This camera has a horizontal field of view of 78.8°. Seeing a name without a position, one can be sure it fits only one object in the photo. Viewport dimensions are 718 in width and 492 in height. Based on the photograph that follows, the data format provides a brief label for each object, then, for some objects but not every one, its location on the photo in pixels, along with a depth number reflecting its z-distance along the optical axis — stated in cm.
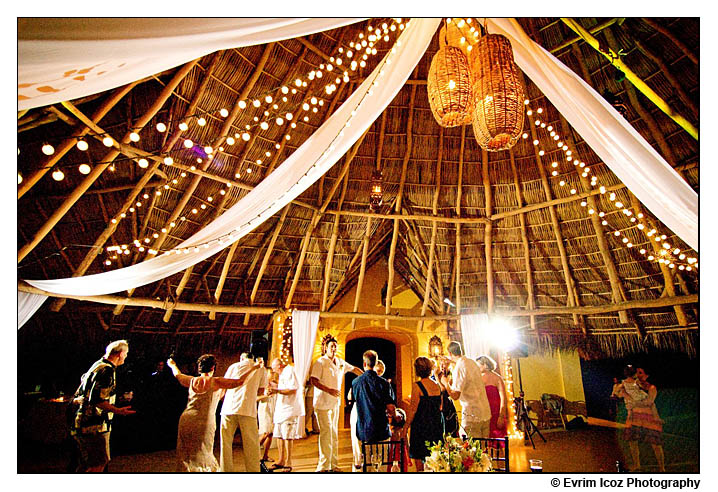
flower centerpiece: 276
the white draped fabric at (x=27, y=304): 416
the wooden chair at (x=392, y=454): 320
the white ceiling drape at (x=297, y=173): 284
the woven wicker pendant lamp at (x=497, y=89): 265
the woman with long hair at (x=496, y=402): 442
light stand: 683
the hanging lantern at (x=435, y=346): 838
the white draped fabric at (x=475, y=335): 735
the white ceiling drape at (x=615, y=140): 255
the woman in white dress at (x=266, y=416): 567
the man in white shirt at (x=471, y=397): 410
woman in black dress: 358
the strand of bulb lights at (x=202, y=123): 270
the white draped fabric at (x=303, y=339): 680
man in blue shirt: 407
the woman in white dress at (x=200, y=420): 355
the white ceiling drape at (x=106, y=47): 193
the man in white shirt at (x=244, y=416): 390
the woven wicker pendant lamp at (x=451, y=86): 265
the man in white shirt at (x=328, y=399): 440
